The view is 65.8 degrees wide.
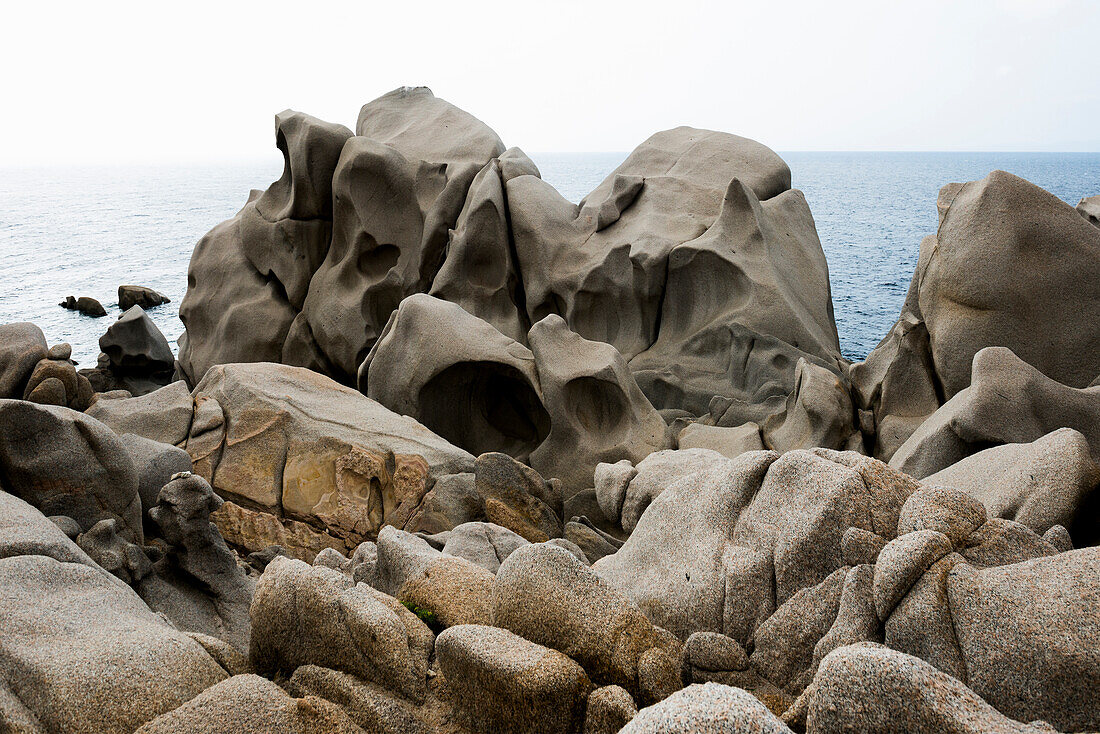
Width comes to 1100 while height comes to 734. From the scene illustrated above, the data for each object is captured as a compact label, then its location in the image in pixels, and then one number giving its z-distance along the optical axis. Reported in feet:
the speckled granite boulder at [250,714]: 10.98
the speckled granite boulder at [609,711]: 11.07
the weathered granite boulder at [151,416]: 28.86
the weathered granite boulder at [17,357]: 28.78
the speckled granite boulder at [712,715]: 8.17
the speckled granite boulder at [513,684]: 11.32
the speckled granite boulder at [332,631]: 12.62
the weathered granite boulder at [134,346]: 60.54
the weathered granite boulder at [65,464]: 19.84
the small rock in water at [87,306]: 96.89
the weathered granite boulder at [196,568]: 19.69
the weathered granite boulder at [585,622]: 12.18
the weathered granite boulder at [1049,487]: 14.82
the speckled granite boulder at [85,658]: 11.48
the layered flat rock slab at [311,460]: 27.73
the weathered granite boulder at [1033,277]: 28.19
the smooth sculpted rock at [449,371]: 36.17
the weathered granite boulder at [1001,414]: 23.50
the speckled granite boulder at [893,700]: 8.48
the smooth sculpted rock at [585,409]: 35.78
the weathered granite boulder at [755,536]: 13.48
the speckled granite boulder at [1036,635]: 9.74
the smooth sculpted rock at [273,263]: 54.44
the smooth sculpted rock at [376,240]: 52.95
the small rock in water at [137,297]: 102.99
